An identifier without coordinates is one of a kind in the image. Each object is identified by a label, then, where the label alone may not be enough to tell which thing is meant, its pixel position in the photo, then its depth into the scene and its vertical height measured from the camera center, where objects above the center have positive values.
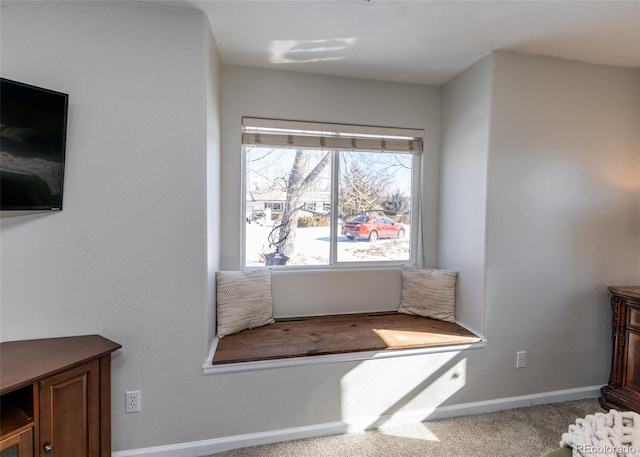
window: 2.44 +0.22
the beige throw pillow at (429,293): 2.40 -0.60
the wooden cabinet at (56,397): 1.20 -0.81
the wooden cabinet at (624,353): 2.04 -0.91
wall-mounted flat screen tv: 1.32 +0.31
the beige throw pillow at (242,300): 2.07 -0.59
